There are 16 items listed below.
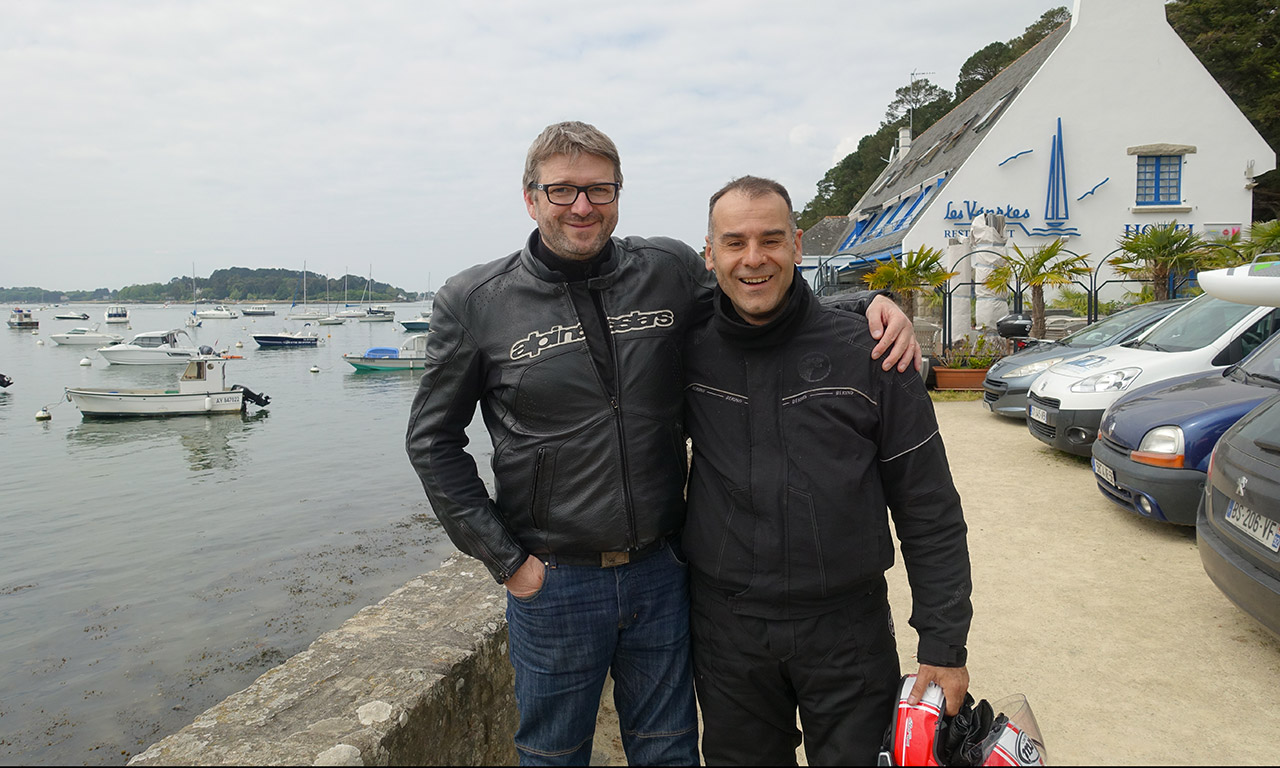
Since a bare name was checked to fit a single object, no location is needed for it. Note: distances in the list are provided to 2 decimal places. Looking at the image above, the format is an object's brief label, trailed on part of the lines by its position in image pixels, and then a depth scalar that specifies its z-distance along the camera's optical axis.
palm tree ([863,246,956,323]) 15.47
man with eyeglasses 2.30
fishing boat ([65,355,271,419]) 31.67
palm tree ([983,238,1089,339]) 14.54
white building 24.30
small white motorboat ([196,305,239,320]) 140.12
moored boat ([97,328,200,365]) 55.97
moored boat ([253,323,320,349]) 73.00
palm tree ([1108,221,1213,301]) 14.73
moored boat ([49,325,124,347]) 75.06
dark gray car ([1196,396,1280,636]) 3.23
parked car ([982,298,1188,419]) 9.70
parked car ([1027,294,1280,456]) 7.38
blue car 5.21
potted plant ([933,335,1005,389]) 14.16
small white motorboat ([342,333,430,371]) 50.41
